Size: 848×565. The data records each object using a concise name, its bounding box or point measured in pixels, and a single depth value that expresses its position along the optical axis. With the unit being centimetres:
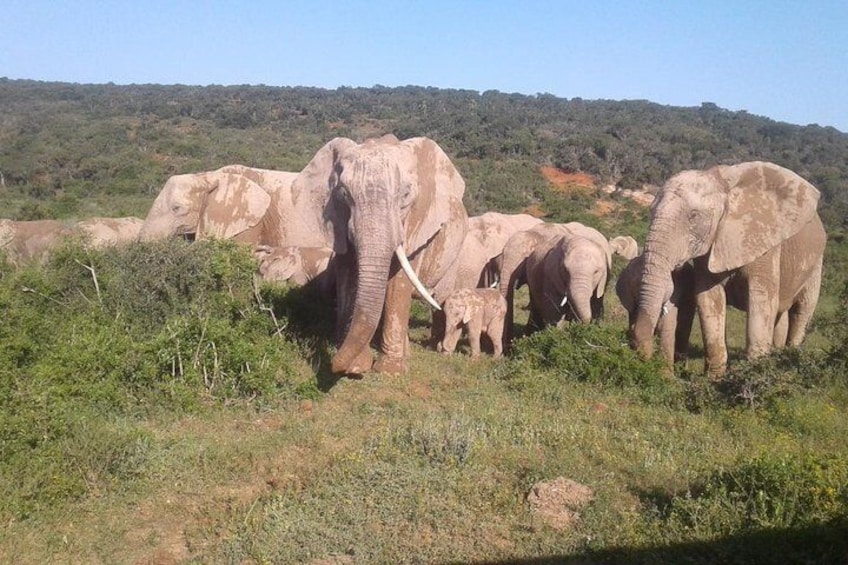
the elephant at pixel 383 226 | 680
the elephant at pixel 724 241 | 816
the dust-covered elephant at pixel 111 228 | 1298
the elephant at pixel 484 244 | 1233
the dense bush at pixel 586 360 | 781
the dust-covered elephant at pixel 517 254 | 1141
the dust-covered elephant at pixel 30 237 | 1216
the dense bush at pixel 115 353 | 530
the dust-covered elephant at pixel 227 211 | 1123
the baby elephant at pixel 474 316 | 941
